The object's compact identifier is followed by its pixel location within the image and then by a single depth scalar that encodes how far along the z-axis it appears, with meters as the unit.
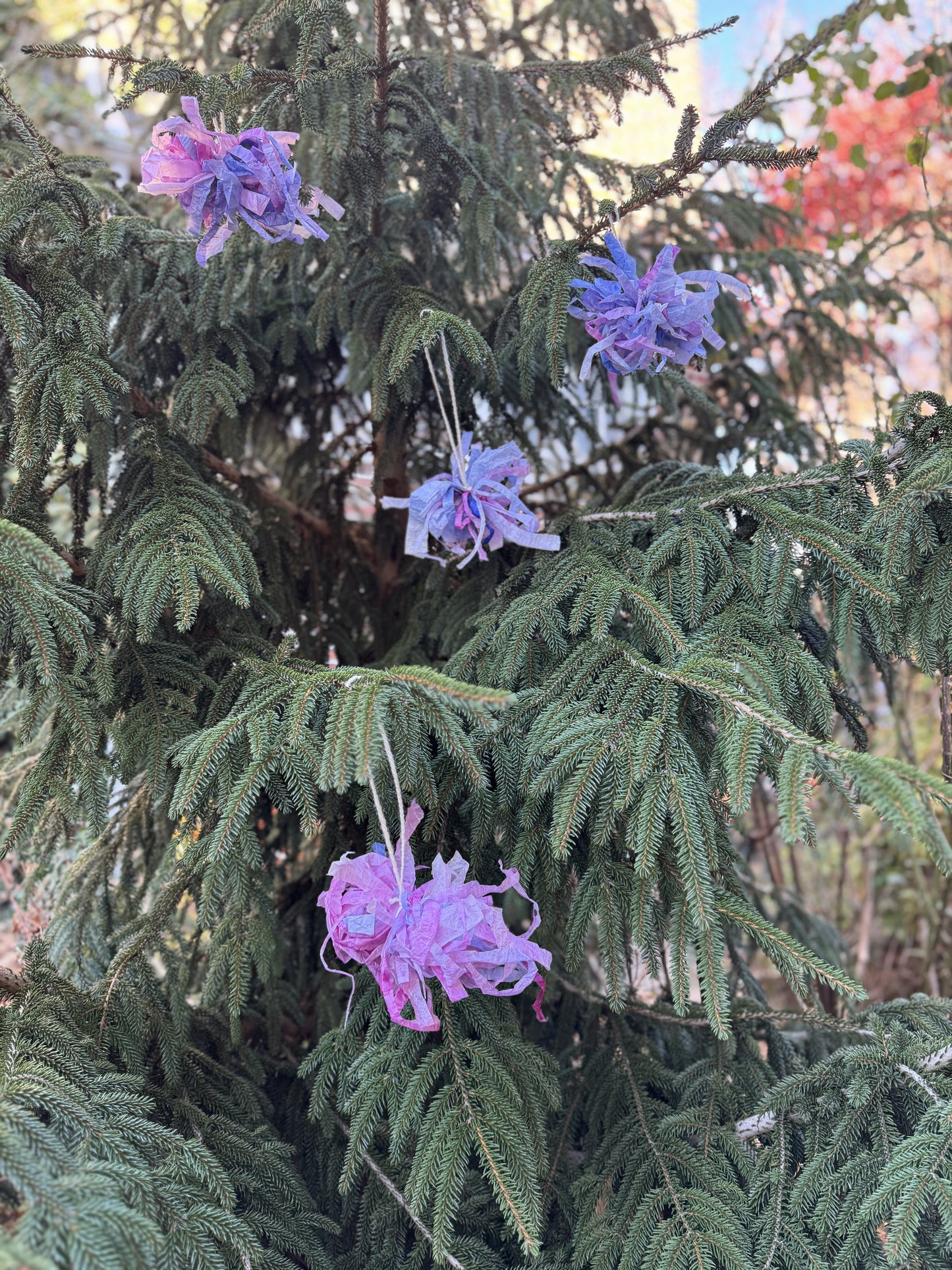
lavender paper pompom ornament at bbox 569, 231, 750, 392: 1.25
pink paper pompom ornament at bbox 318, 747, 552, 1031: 1.03
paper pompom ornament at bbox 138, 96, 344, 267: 1.16
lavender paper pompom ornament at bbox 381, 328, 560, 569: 1.39
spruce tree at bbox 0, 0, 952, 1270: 1.07
